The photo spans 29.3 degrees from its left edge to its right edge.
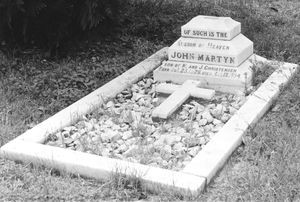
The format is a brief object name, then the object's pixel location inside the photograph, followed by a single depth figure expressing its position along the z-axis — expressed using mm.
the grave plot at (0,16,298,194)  3271
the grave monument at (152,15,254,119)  4344
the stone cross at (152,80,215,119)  3922
